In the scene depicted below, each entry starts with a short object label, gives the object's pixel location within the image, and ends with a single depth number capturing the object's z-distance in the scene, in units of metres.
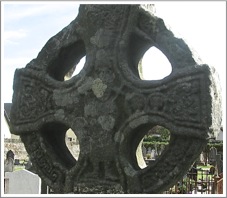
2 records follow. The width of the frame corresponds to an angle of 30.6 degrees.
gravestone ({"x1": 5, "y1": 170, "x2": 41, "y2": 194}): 8.48
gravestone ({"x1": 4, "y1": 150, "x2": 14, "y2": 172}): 15.43
